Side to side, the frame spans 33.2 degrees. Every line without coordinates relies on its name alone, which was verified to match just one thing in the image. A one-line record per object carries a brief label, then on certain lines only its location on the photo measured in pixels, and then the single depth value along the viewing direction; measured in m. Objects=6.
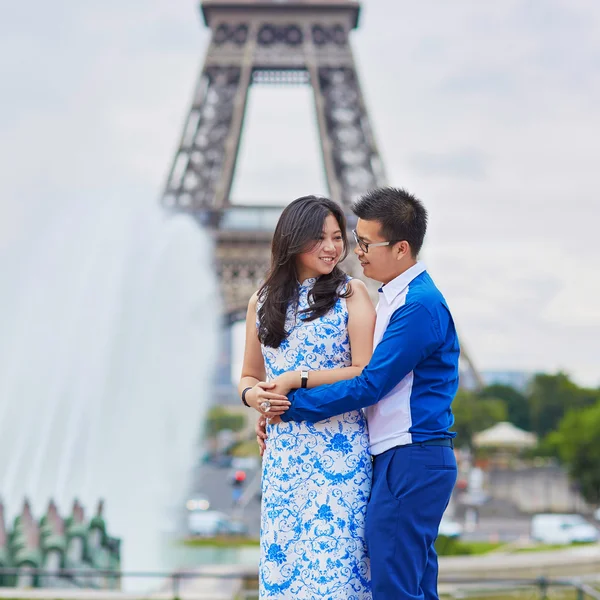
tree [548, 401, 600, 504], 41.47
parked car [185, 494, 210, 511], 37.28
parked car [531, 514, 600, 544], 26.16
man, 3.50
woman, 3.63
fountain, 14.38
